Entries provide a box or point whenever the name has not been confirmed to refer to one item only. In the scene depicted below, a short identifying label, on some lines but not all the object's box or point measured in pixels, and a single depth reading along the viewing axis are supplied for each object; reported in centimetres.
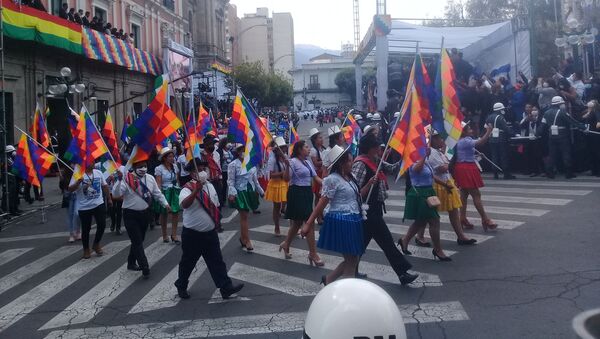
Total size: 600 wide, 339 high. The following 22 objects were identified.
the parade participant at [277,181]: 981
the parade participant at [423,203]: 761
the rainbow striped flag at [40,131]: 1322
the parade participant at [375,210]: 643
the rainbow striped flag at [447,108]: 792
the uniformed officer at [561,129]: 1412
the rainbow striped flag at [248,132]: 899
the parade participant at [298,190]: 856
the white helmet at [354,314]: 246
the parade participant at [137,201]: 804
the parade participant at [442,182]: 813
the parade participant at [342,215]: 607
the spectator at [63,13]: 2355
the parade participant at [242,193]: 913
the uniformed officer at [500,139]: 1505
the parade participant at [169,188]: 995
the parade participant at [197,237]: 678
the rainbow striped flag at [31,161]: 1195
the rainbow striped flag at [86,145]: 916
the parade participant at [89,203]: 927
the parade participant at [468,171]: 916
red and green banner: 1911
